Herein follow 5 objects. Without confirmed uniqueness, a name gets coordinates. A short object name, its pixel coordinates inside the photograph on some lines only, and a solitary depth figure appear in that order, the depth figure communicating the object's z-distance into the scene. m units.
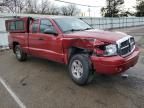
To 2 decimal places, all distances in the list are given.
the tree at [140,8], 32.70
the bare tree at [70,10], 33.81
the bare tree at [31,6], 27.15
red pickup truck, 2.47
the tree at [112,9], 33.72
